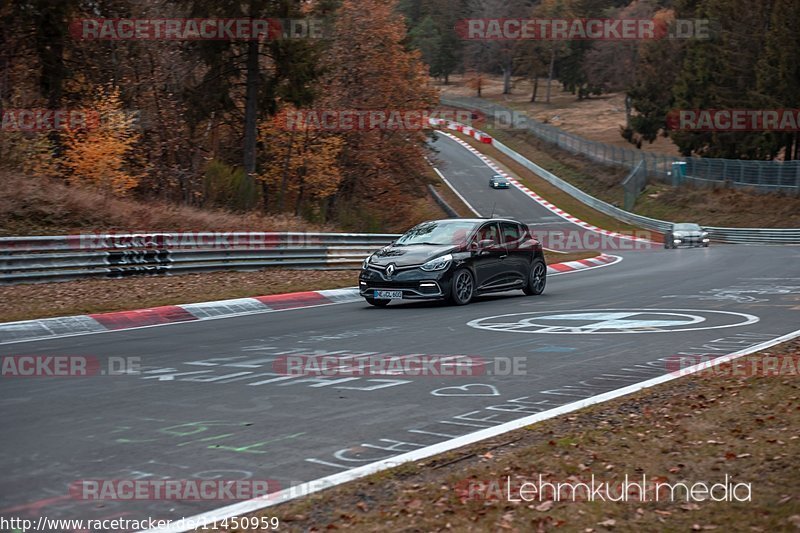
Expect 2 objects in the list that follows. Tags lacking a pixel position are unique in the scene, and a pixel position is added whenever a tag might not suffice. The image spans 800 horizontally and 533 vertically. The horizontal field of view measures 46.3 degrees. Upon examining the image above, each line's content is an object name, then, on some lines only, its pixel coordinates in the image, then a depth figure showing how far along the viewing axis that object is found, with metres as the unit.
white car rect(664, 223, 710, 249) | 46.50
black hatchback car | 16.56
